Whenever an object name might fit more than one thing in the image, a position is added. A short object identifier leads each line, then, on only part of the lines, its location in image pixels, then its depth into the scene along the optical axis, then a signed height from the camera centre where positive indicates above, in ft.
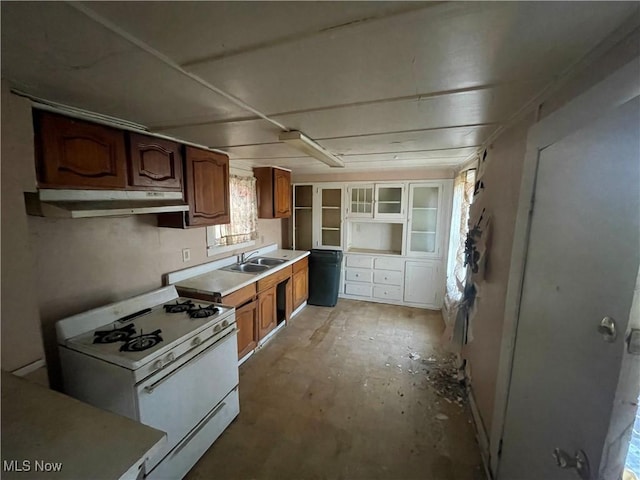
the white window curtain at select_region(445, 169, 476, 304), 8.73 -0.60
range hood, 4.08 +0.00
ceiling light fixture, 5.73 +1.59
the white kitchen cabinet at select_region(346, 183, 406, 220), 12.91 +0.45
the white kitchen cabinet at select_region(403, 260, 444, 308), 12.73 -3.60
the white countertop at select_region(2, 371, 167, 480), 2.32 -2.38
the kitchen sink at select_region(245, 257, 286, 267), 11.40 -2.40
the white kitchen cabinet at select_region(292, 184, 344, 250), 14.06 -0.44
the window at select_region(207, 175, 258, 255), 9.63 -0.68
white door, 2.24 -0.80
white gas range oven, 4.33 -3.02
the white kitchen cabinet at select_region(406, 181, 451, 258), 12.19 -0.39
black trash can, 13.33 -3.49
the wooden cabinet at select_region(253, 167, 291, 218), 11.75 +0.73
